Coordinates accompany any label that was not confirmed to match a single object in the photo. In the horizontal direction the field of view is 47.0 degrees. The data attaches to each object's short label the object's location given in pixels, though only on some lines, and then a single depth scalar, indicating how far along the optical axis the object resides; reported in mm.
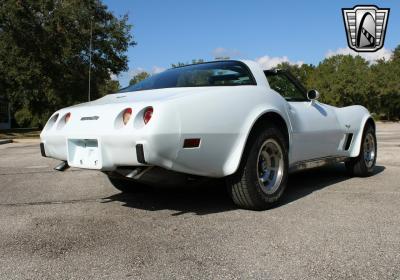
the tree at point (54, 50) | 23641
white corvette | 3391
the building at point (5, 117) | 42712
